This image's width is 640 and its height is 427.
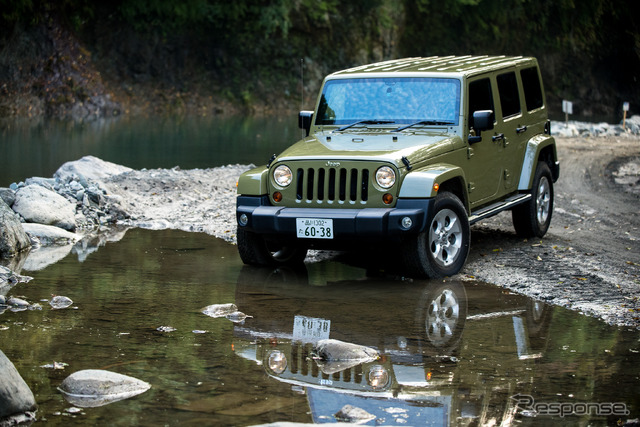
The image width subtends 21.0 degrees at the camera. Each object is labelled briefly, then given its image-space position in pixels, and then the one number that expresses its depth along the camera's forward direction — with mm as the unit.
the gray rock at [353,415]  9330
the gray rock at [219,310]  13757
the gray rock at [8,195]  21023
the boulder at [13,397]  9265
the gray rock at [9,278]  15624
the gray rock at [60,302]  14051
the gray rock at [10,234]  18183
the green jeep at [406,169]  15584
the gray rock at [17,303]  13971
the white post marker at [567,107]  51169
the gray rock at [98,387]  9945
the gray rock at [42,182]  22948
